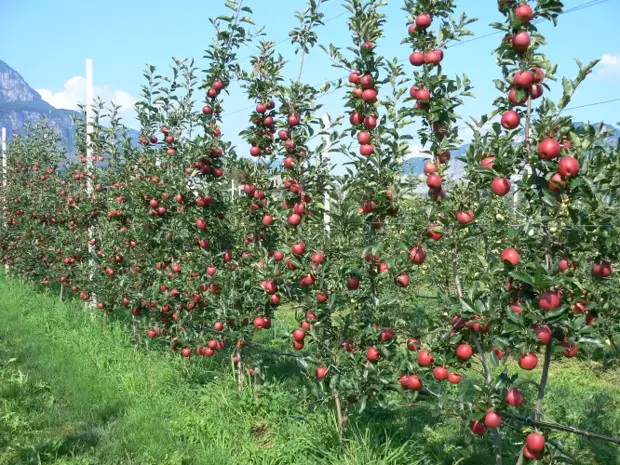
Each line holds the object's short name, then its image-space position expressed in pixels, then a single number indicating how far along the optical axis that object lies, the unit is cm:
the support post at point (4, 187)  1341
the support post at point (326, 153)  394
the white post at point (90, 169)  830
